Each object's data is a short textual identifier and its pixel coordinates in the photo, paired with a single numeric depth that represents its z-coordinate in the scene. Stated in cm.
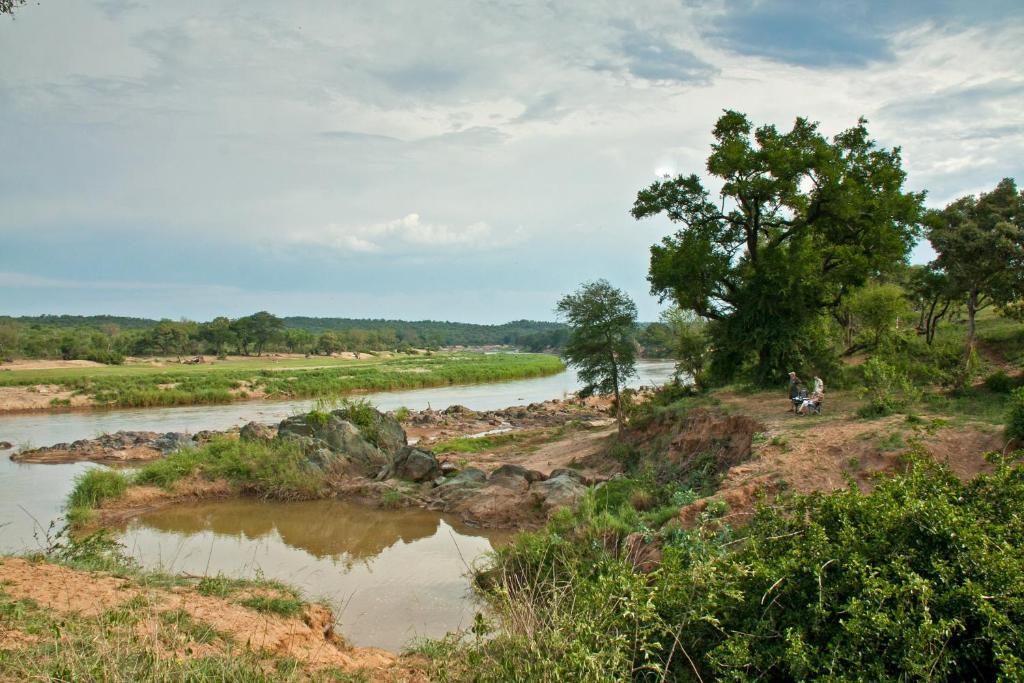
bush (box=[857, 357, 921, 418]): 1562
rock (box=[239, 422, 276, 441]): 2409
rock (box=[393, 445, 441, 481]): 2264
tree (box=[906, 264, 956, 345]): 3222
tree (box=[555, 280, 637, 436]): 2819
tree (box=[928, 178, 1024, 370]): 1761
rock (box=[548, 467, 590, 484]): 1938
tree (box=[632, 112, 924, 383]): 2184
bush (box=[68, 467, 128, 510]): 2011
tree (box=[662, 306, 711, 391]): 3209
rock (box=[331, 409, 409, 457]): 2564
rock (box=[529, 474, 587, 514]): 1747
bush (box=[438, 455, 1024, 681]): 530
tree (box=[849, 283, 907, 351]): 3102
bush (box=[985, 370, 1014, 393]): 1742
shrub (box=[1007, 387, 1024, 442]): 1152
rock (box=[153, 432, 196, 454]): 3020
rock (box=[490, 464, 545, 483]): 2011
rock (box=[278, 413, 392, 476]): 2364
